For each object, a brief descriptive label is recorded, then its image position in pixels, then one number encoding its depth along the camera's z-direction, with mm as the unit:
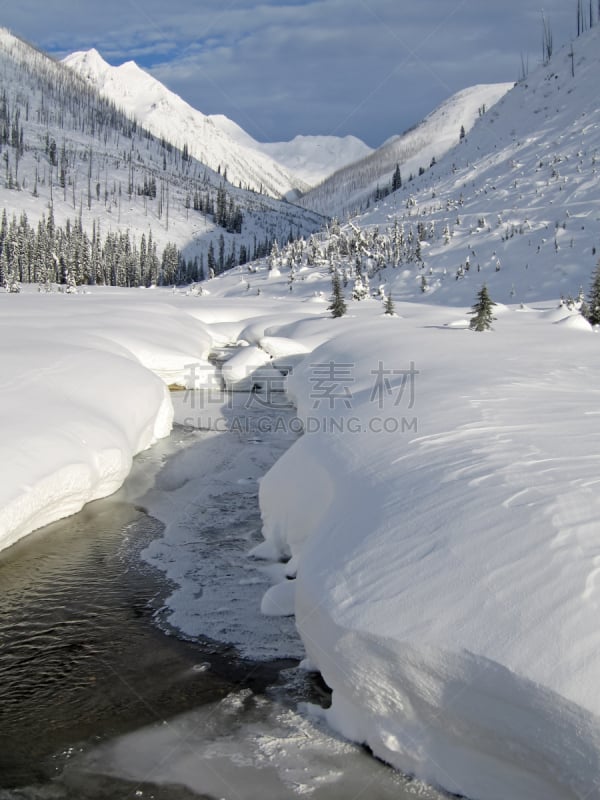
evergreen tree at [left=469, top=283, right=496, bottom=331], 23266
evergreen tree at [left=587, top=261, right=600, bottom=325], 30078
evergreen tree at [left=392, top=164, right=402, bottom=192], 126781
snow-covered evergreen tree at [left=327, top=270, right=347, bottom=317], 34216
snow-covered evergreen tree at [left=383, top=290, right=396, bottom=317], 32537
